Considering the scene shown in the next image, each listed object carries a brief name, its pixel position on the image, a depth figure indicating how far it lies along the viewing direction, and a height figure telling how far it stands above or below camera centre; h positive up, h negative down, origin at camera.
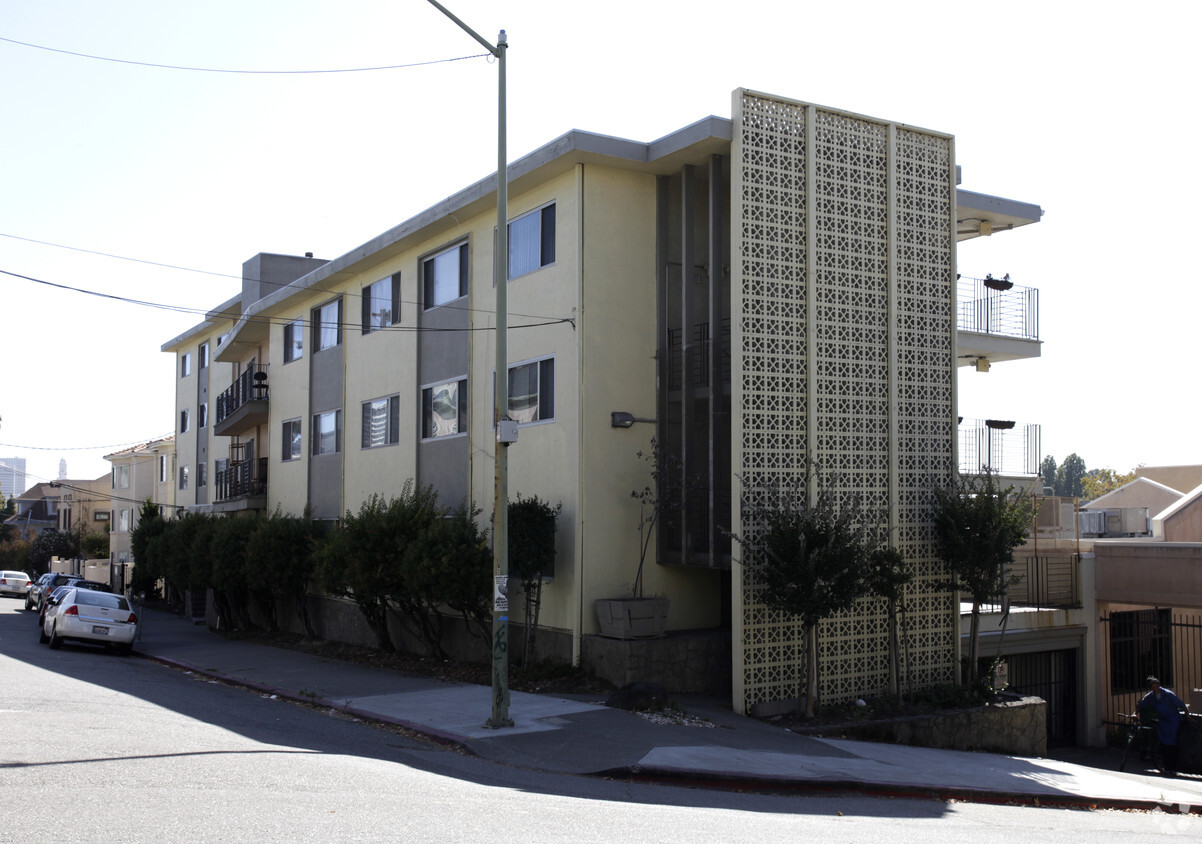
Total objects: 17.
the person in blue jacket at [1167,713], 17.02 -3.35
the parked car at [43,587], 39.91 -3.52
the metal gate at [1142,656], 22.31 -3.32
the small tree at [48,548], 71.94 -3.41
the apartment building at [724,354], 15.31 +2.41
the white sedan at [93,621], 23.59 -2.76
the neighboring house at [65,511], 75.75 -0.94
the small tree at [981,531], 15.88 -0.37
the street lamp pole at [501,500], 12.57 +0.04
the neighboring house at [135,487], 47.00 +0.69
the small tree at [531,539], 16.06 -0.55
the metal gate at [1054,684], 21.11 -3.62
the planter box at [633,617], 15.48 -1.69
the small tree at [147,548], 36.19 -1.77
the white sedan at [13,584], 63.16 -5.13
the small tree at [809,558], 14.05 -0.71
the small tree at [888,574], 15.26 -1.00
